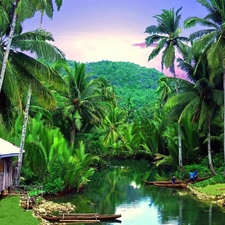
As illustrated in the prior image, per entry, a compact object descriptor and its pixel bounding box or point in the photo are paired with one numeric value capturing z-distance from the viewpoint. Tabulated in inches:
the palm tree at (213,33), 949.8
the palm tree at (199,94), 1074.7
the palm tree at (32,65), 684.7
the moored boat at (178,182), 1077.8
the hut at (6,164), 677.9
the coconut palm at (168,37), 1188.5
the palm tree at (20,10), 600.1
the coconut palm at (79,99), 1254.3
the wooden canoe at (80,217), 658.1
